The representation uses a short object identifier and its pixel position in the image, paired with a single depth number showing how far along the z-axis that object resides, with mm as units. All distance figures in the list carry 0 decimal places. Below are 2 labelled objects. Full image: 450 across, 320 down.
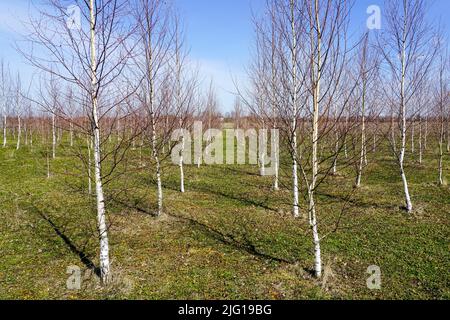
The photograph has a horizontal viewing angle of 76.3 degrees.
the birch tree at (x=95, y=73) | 4306
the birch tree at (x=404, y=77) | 8441
